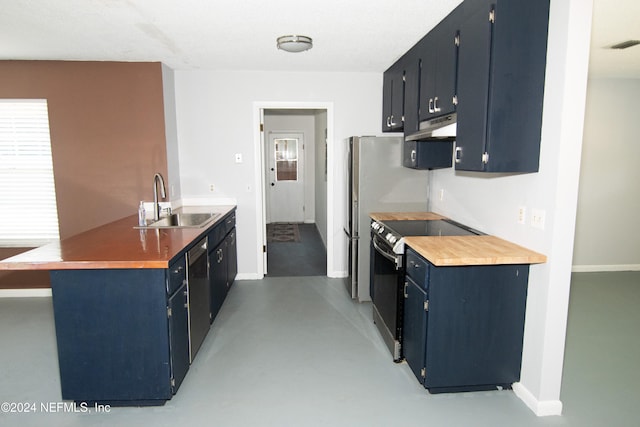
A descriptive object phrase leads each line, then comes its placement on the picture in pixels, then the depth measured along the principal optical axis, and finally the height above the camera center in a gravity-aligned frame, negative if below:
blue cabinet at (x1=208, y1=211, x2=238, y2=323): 3.27 -0.91
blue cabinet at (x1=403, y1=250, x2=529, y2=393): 2.27 -0.97
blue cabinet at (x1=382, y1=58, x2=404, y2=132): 3.75 +0.73
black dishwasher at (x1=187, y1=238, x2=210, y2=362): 2.59 -0.93
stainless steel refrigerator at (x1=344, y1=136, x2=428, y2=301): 3.72 -0.22
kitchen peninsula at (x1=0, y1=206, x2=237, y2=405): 2.10 -0.87
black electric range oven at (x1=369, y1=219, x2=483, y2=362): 2.70 -0.77
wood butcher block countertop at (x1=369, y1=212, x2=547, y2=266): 2.14 -0.50
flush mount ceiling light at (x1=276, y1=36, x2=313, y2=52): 3.09 +1.03
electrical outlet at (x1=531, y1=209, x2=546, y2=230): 2.18 -0.30
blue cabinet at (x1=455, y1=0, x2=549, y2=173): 2.06 +0.48
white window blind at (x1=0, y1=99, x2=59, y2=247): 3.91 -0.09
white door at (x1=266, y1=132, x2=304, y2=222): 8.44 -0.22
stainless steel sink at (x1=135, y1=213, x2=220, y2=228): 3.59 -0.51
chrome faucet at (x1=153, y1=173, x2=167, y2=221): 3.06 -0.35
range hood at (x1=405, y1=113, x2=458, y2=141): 2.63 +0.28
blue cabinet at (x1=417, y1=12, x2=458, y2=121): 2.59 +0.73
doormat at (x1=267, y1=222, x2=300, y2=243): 6.89 -1.30
